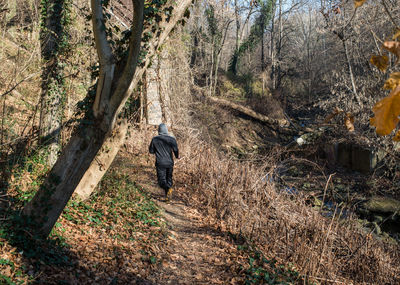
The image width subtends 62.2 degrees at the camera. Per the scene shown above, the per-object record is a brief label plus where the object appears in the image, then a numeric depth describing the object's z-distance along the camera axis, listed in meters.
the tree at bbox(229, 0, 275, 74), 34.38
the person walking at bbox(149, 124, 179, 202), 8.42
